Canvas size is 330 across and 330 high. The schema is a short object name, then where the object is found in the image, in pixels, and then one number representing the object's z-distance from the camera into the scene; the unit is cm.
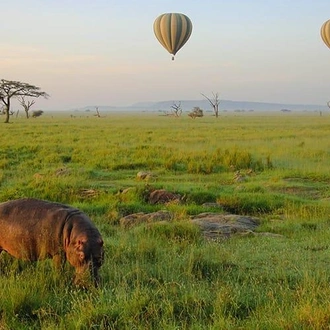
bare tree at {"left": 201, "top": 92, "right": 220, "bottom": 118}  9194
